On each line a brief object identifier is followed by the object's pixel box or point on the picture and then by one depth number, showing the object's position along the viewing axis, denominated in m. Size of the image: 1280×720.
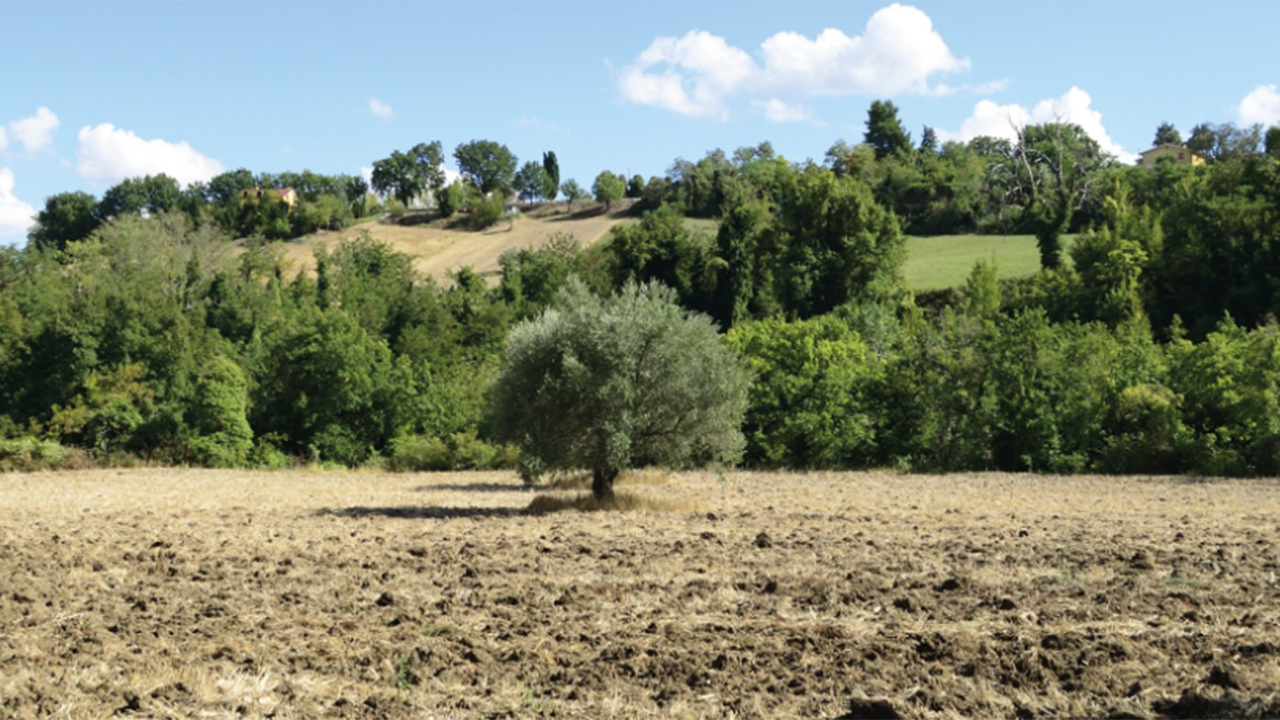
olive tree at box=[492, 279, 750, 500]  24.81
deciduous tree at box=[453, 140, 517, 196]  151.88
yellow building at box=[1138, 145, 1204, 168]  133.35
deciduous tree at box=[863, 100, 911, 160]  128.25
